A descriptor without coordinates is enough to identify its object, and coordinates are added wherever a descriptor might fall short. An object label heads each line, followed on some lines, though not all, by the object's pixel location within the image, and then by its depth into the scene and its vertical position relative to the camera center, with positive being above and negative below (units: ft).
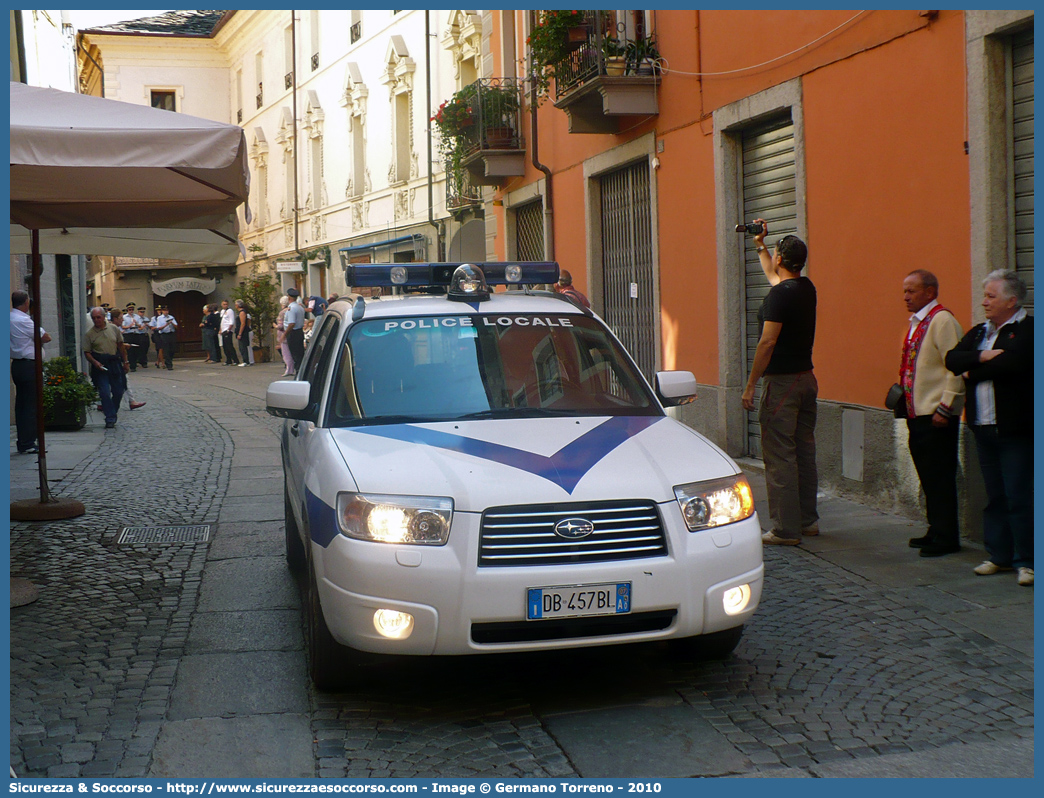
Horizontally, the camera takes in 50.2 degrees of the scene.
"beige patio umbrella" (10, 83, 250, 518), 18.90 +3.52
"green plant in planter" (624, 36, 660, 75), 40.88 +10.64
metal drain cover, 26.09 -4.27
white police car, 13.60 -2.19
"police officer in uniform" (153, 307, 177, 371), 108.68 +2.13
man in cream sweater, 21.59 -1.33
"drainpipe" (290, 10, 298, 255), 109.50 +28.23
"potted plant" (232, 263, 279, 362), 112.88 +4.80
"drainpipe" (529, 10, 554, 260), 53.83 +7.92
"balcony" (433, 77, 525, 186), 56.59 +11.46
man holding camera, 23.31 -0.88
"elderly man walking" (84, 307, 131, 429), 51.06 -0.07
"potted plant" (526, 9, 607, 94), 42.88 +12.21
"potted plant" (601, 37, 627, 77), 41.29 +10.77
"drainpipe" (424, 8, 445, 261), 76.07 +18.82
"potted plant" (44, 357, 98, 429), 48.60 -1.59
